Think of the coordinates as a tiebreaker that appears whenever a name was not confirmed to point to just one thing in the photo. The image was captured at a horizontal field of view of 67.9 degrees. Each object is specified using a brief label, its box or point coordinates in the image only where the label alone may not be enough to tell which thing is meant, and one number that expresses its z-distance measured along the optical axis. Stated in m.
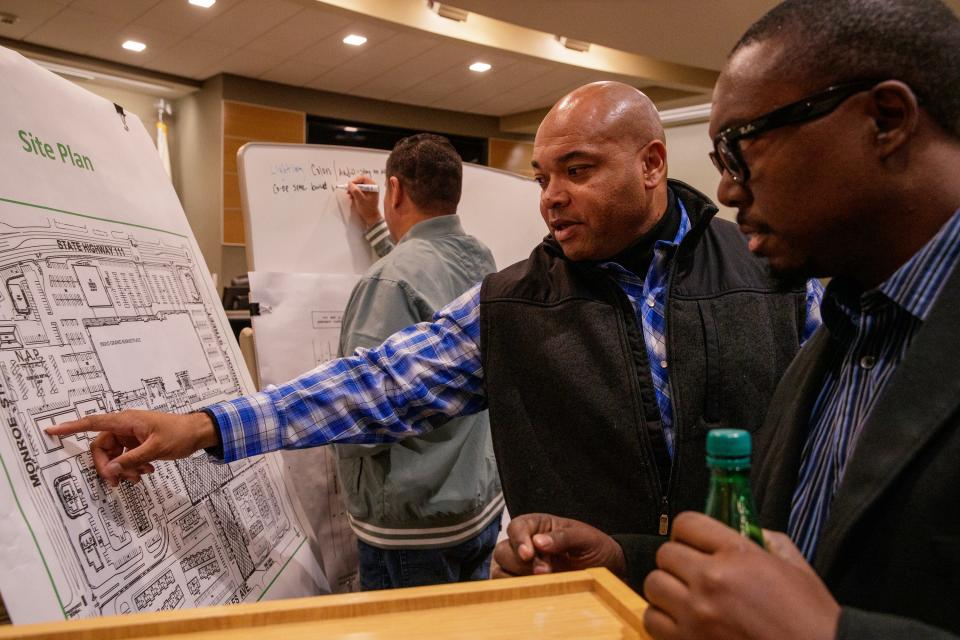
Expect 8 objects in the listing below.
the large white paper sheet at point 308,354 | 1.81
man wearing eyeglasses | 0.52
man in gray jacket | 1.71
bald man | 1.27
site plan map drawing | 0.84
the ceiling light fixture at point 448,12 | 5.89
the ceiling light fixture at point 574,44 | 6.73
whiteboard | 2.02
